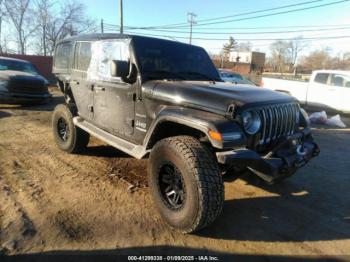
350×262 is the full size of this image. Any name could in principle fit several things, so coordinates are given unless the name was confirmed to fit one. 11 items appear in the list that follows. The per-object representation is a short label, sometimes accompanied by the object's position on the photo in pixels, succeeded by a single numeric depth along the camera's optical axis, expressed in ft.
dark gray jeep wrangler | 9.39
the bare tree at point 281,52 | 242.70
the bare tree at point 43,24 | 144.56
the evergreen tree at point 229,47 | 235.69
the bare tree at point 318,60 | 231.61
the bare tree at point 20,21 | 136.87
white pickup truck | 36.99
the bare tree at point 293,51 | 254.47
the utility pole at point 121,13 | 78.99
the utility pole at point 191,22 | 150.92
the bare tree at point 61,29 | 148.56
